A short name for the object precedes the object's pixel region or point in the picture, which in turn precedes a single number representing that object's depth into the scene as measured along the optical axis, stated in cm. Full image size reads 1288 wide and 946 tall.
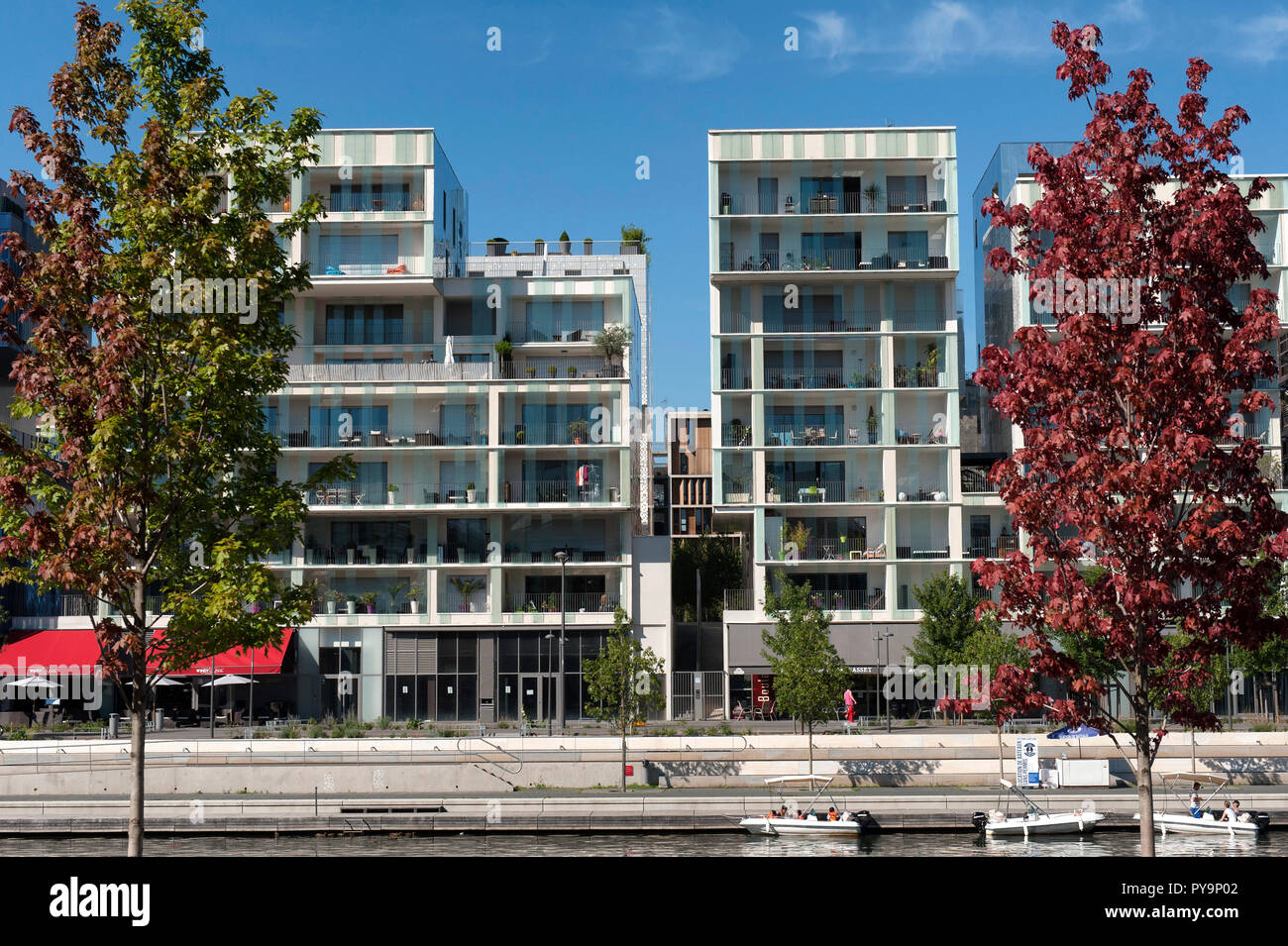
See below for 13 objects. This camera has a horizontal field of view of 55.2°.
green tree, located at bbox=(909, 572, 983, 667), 5603
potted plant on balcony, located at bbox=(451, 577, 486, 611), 6212
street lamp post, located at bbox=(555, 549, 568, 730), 5112
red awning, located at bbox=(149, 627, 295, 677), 5622
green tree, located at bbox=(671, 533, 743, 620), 9900
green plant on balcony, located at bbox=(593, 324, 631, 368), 6456
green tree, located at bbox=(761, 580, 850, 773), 4106
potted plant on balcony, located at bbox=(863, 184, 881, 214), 6406
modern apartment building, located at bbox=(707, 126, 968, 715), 6216
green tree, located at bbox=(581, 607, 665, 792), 4325
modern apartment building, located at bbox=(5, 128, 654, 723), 6097
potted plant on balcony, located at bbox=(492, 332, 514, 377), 6475
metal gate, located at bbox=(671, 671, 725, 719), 6025
